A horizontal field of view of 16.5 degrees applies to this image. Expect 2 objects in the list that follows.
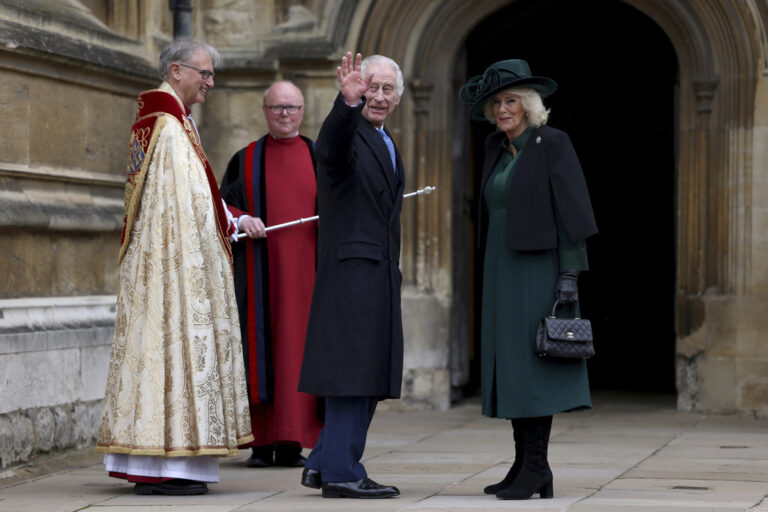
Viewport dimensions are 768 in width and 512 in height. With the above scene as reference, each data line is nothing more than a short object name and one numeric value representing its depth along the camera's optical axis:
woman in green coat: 10.00
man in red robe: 12.61
